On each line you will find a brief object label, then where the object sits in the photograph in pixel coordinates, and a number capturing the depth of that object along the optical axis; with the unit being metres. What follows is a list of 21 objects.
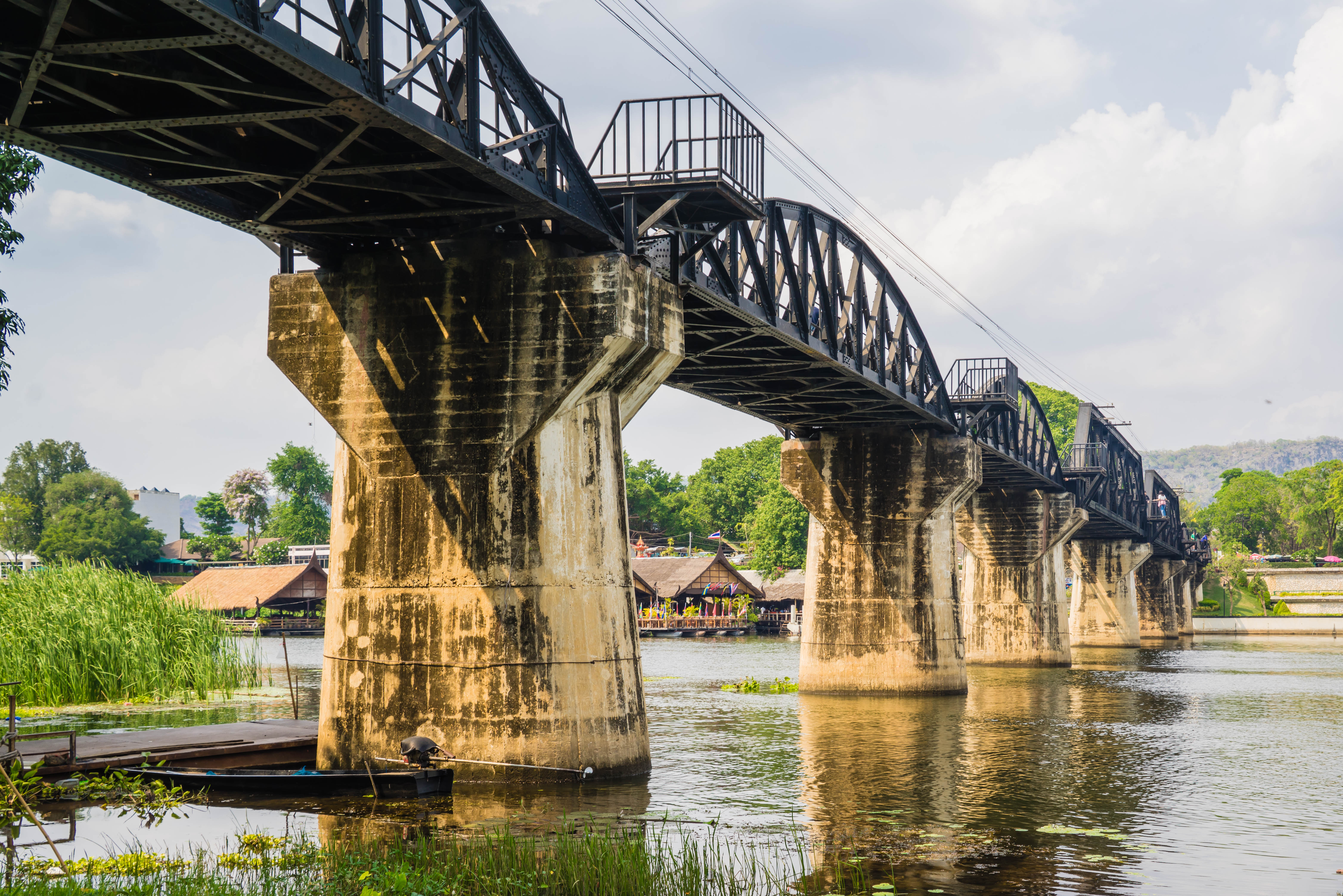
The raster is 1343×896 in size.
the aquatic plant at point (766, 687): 47.91
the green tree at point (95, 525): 139.38
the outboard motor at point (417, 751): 19.86
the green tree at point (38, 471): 149.62
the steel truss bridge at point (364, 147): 13.27
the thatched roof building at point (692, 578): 112.75
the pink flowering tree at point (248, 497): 190.38
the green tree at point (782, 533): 118.31
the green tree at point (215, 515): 185.12
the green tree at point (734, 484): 157.25
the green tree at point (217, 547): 177.75
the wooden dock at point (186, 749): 20.16
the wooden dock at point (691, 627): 107.88
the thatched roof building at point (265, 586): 100.44
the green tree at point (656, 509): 160.75
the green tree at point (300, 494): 176.62
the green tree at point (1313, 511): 183.75
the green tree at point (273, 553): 165.62
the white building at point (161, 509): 185.62
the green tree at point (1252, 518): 195.38
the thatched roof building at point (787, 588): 115.19
